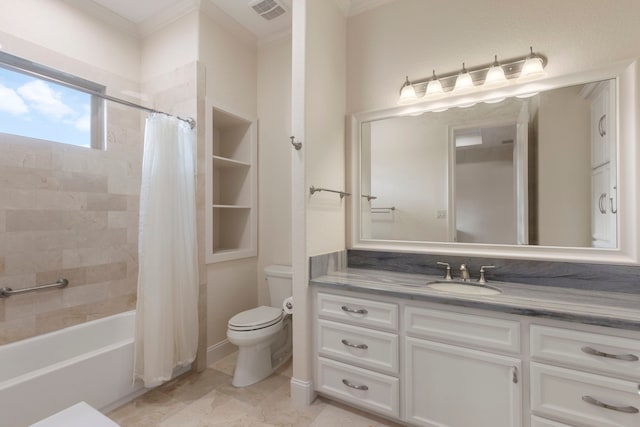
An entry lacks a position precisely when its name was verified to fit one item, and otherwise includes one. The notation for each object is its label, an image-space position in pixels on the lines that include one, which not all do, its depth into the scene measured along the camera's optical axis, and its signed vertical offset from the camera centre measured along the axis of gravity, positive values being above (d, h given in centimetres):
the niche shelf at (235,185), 264 +29
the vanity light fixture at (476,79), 164 +84
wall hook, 176 +43
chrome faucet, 173 -35
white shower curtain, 186 -27
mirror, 153 +26
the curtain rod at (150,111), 184 +75
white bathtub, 142 -90
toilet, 198 -88
